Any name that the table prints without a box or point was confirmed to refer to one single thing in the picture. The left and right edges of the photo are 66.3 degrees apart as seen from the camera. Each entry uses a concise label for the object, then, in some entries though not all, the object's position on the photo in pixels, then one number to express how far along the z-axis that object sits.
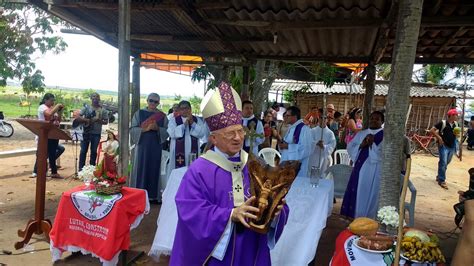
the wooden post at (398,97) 2.85
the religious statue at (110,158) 4.09
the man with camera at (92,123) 8.32
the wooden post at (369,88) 7.40
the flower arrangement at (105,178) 3.98
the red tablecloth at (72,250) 3.82
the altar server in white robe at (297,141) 6.34
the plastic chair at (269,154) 6.25
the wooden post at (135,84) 7.64
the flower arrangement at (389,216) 2.63
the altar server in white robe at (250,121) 6.33
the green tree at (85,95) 36.97
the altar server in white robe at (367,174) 5.55
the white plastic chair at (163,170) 6.98
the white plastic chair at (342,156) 8.19
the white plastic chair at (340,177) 6.34
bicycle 18.03
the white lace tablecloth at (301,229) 3.82
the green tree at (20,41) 17.62
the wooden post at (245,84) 8.10
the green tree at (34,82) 19.86
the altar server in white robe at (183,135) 6.52
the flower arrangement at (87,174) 4.25
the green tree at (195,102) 21.41
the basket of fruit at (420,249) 2.32
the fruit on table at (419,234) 2.47
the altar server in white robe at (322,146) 6.87
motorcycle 15.59
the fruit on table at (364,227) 2.67
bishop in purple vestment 2.11
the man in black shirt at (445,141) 9.79
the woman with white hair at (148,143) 6.57
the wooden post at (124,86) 4.08
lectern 4.58
